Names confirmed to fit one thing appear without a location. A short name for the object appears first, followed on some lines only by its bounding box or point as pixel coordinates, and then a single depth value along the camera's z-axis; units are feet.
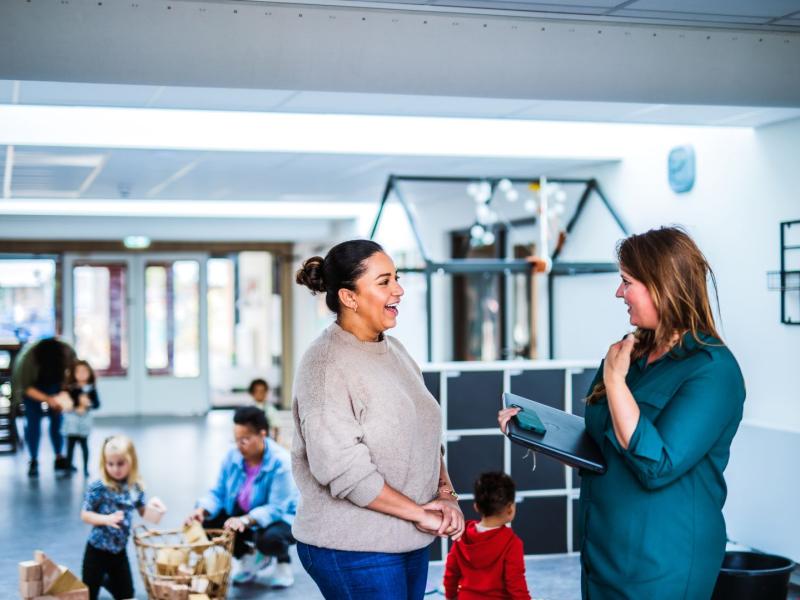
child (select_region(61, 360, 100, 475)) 28.81
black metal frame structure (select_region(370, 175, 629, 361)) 20.30
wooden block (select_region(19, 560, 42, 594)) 13.14
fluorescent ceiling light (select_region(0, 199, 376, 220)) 36.86
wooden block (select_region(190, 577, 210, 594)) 14.81
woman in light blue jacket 16.48
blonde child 15.21
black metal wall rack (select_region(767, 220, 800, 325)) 16.75
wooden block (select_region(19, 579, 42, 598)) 13.16
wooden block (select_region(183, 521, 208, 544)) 15.61
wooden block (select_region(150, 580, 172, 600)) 14.67
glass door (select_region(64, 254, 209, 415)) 45.34
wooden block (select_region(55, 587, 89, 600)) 13.44
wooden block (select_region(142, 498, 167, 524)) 15.11
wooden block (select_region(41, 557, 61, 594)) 13.35
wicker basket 14.85
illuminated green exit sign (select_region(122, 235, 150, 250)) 42.74
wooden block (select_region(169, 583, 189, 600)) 14.61
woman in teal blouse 6.52
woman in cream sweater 7.02
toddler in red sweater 11.66
